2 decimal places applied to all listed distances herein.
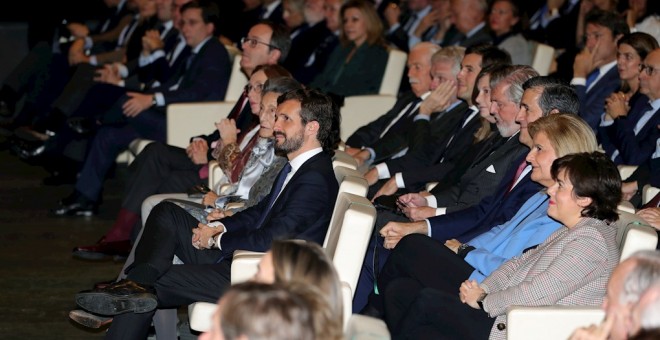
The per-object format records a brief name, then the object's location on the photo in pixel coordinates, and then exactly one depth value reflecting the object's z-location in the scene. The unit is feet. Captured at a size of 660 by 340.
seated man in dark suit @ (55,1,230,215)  39.07
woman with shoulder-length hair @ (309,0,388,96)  41.54
